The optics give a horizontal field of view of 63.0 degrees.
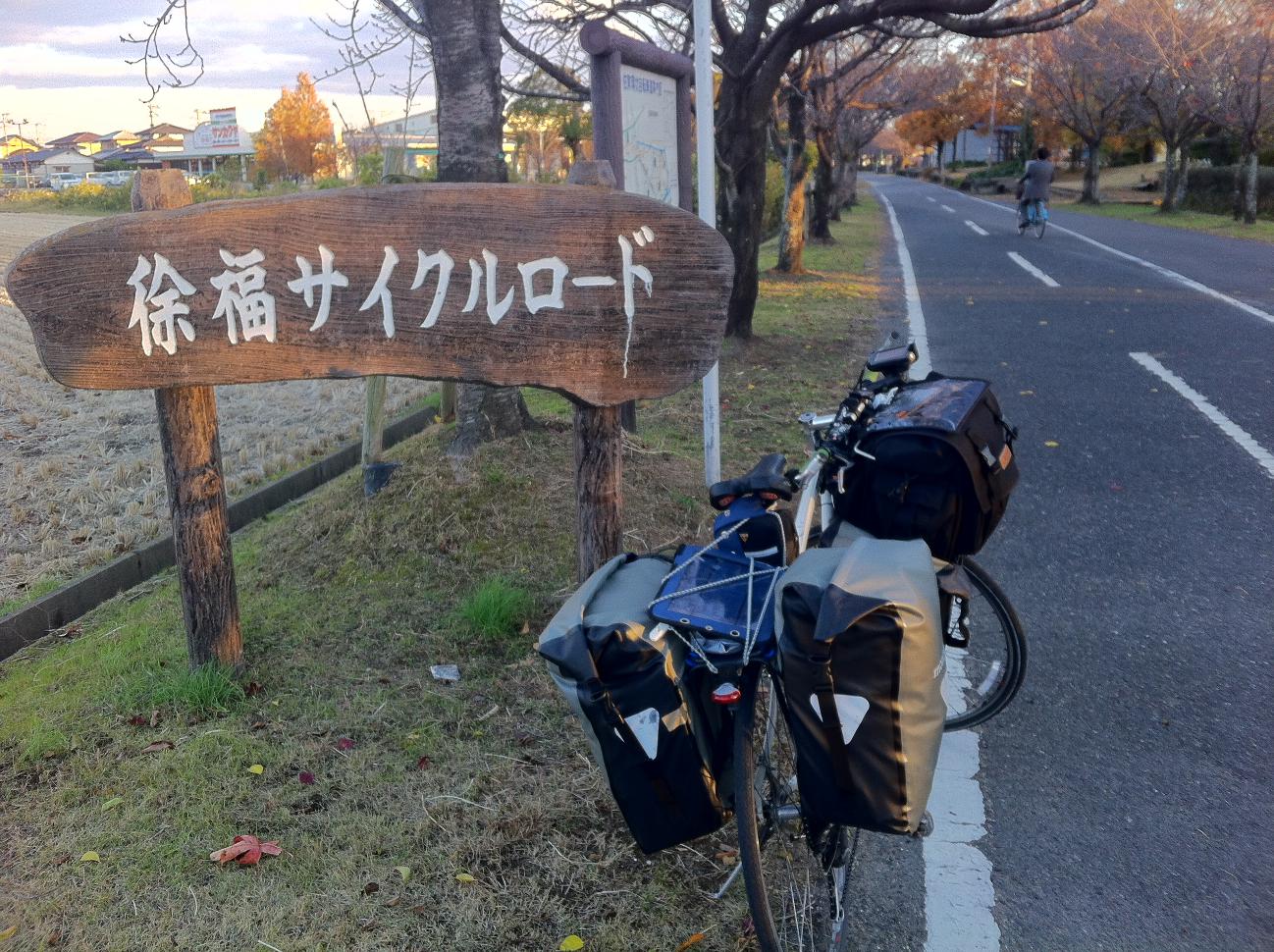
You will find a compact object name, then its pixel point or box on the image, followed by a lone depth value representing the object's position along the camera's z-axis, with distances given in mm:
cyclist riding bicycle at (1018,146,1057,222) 20156
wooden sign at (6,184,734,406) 3291
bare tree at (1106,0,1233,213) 26891
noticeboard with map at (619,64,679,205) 5410
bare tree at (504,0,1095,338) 8531
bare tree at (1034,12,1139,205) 31219
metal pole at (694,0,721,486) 4707
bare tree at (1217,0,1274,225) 24469
